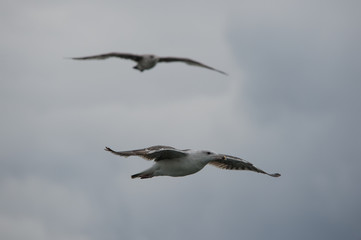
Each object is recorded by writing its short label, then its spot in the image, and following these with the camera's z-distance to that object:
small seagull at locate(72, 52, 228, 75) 34.58
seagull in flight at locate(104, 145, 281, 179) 29.27
